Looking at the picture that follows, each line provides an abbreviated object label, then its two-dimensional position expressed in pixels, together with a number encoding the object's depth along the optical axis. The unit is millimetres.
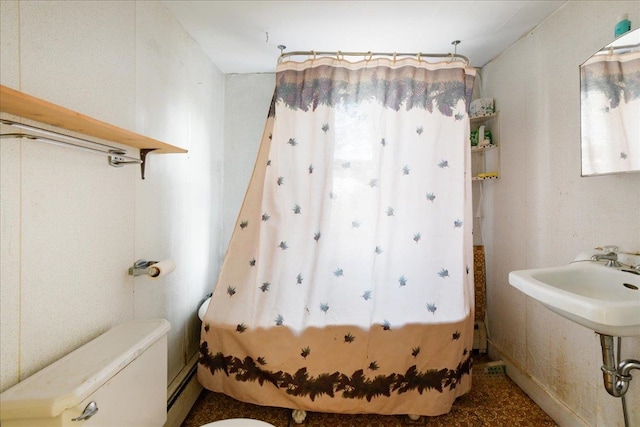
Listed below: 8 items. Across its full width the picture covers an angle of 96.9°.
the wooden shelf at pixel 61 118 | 670
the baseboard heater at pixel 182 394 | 1537
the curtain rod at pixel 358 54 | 1668
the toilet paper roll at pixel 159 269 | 1244
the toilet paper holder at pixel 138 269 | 1282
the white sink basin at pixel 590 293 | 893
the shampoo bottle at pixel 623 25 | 1204
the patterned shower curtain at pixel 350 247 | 1599
